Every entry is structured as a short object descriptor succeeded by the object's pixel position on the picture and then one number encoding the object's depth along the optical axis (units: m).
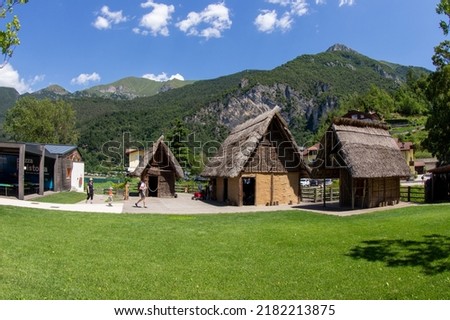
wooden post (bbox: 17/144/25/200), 22.60
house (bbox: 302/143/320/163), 81.29
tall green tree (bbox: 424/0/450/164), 25.92
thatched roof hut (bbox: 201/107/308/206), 25.25
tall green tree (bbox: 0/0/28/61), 12.66
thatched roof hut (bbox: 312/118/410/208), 21.36
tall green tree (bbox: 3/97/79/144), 57.84
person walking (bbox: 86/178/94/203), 26.84
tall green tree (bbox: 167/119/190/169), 52.88
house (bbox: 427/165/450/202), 24.39
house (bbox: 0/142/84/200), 24.31
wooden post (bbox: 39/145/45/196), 26.92
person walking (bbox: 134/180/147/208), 22.87
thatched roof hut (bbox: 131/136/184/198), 32.62
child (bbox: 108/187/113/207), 24.59
